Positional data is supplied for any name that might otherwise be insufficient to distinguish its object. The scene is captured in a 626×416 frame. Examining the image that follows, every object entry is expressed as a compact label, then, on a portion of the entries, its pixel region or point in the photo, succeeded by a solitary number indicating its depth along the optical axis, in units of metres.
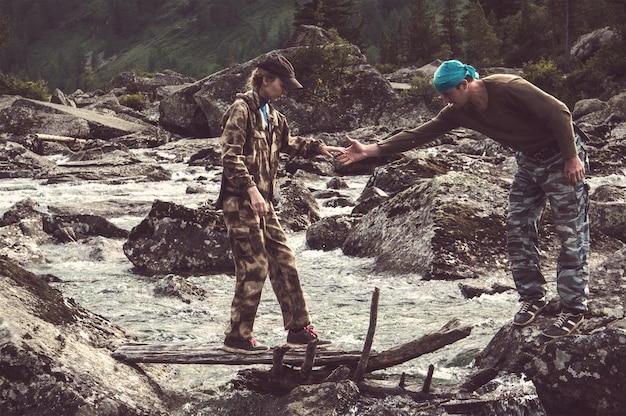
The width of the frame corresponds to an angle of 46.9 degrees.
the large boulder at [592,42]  56.03
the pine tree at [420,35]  88.44
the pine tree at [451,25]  87.81
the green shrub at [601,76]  45.31
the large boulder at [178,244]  11.77
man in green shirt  5.68
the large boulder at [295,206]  14.84
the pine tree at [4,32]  68.00
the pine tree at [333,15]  71.19
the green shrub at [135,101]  56.62
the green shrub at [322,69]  39.78
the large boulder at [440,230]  10.55
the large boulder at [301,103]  38.31
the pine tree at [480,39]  66.94
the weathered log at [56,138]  34.95
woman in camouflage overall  6.17
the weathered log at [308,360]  5.34
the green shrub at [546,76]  47.43
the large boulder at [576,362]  5.32
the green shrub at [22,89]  52.50
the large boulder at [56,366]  5.21
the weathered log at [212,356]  5.81
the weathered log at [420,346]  5.51
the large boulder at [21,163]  26.48
